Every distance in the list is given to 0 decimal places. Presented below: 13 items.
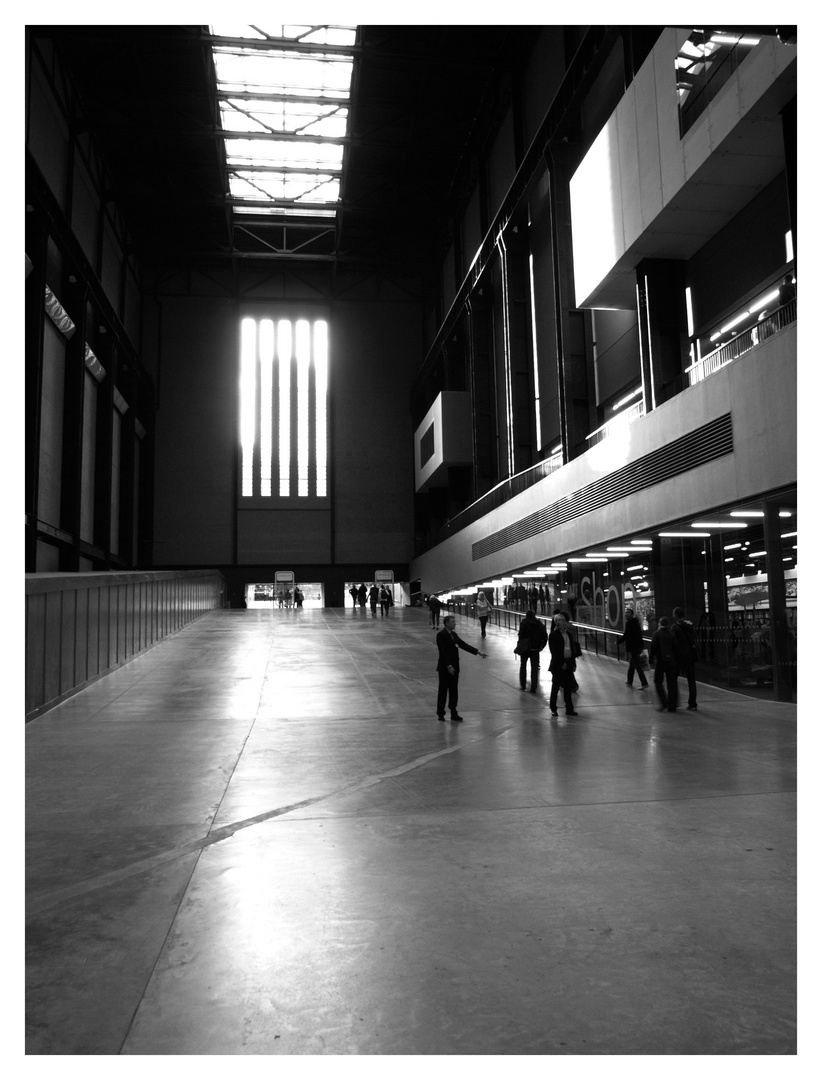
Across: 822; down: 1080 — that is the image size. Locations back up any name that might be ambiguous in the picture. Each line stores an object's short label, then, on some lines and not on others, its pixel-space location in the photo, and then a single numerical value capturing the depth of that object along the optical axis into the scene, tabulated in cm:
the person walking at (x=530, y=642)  1438
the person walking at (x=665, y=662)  1245
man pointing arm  1143
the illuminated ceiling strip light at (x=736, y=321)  1827
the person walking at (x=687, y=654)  1279
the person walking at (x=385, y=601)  3927
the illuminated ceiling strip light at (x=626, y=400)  2435
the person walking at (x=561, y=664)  1201
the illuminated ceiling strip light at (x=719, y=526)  1489
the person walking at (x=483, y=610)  2547
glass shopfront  1302
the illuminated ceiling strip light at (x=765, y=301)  1728
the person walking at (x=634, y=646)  1526
